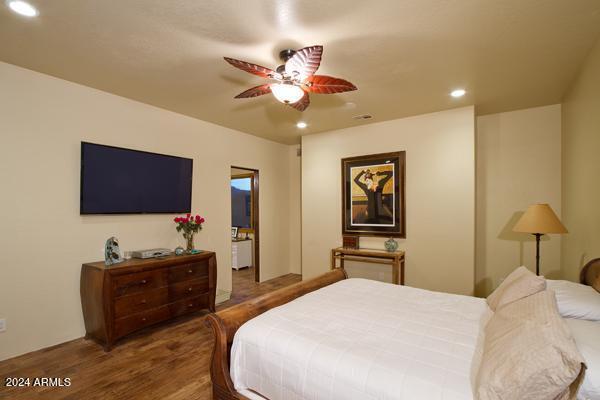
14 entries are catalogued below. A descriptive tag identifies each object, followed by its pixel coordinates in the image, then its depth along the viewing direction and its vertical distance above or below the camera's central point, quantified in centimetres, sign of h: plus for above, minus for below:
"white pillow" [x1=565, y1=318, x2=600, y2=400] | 110 -61
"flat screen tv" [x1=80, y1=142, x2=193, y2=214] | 304 +26
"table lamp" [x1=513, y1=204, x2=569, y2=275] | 285 -18
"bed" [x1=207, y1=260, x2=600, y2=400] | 129 -75
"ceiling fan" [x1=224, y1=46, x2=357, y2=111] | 194 +93
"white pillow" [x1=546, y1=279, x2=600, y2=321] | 157 -55
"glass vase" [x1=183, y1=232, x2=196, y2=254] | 370 -50
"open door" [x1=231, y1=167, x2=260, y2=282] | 613 -32
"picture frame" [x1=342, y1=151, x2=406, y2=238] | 421 +13
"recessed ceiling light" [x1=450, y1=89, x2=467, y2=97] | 316 +123
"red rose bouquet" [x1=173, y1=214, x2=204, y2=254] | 374 -29
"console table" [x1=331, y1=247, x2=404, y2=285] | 399 -80
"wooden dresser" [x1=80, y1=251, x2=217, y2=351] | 273 -93
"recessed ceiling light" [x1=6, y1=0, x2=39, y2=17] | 179 +123
